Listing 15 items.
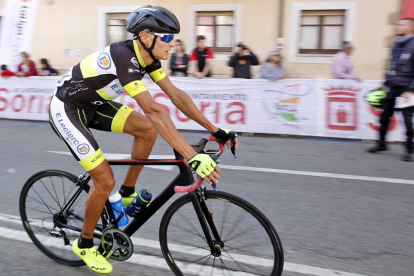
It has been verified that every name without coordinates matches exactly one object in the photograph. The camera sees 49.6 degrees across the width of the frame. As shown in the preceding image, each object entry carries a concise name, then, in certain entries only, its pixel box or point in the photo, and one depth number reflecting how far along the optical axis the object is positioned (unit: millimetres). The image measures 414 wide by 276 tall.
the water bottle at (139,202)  3143
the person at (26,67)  11184
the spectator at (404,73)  6855
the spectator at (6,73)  11195
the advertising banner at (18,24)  13062
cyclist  2820
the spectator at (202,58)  10297
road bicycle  2803
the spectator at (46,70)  12276
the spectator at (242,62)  10055
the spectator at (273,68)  9336
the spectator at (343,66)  9508
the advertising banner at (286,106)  8359
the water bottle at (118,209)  3246
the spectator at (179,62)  10477
